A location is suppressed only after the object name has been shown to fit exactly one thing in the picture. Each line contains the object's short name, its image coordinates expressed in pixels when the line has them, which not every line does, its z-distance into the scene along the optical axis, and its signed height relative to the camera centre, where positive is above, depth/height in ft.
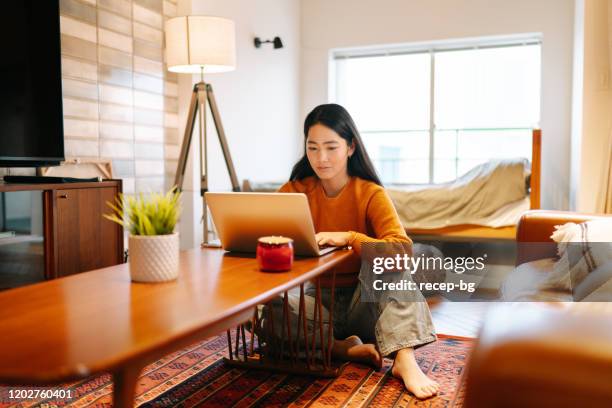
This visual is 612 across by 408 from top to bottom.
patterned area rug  5.80 -2.27
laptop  5.32 -0.45
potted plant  4.39 -0.50
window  16.76 +2.04
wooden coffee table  2.67 -0.84
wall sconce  15.46 +3.43
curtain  11.34 -0.14
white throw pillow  6.15 -0.88
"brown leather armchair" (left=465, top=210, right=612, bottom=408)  1.30 -0.44
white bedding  11.88 -0.58
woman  6.27 -0.64
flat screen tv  7.88 +1.22
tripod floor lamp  10.20 +2.14
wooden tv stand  7.77 -0.79
